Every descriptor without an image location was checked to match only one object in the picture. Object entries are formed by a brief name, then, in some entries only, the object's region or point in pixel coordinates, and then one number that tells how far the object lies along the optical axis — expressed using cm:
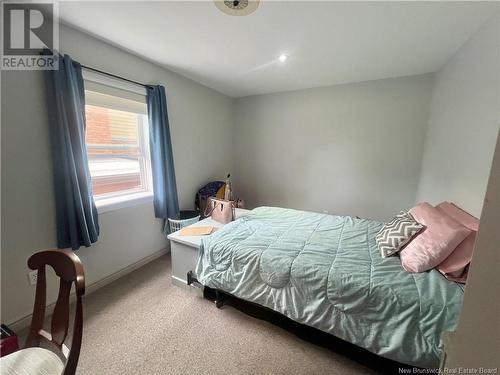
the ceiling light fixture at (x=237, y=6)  135
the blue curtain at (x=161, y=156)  229
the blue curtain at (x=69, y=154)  155
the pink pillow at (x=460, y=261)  116
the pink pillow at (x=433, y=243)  121
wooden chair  75
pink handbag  226
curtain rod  175
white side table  185
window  196
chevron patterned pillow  145
